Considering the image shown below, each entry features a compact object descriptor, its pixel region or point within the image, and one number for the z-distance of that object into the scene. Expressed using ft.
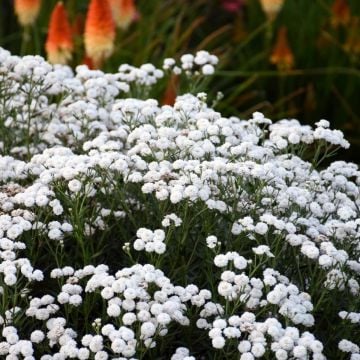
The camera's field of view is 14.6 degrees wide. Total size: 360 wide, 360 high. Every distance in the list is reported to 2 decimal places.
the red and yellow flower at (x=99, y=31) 22.93
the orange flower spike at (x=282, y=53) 27.56
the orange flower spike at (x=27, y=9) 24.37
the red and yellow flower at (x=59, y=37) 23.32
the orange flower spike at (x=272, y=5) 26.43
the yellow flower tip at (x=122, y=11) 24.96
